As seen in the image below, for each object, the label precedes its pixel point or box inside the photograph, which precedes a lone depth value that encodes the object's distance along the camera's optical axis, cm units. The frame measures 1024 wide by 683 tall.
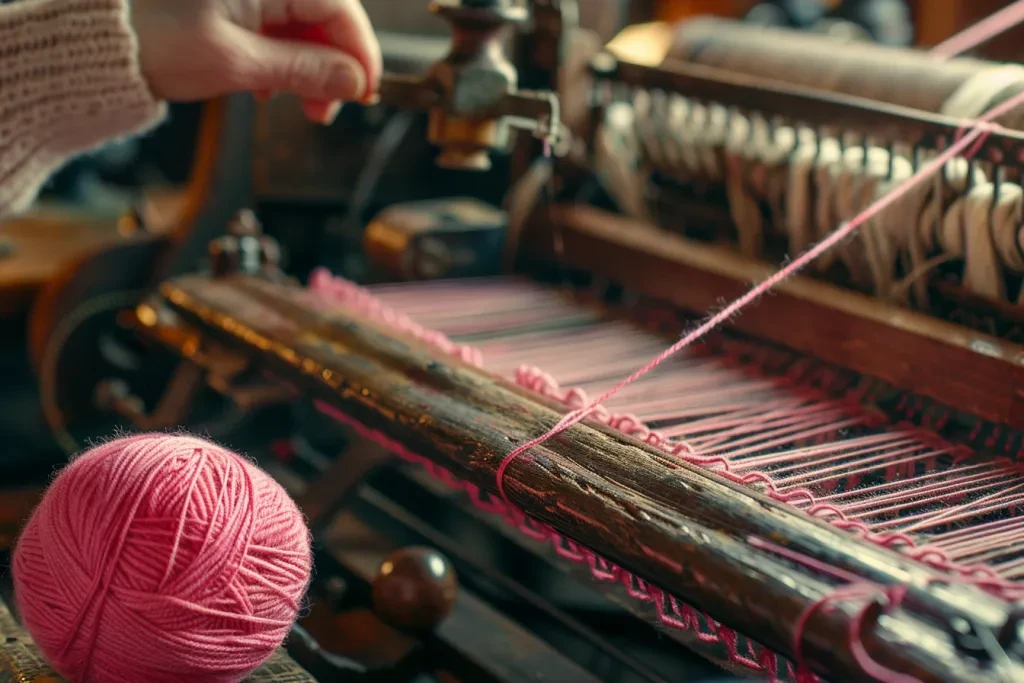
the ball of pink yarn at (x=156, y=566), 87
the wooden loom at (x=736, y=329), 82
